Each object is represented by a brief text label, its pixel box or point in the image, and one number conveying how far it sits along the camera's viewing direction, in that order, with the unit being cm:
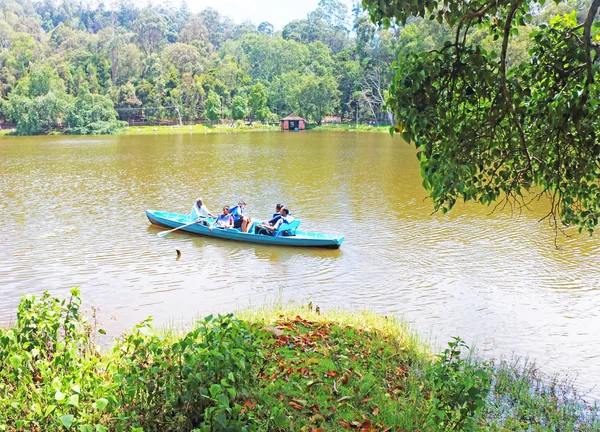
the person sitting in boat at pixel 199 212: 1650
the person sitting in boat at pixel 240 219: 1555
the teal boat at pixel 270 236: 1440
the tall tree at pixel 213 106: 7694
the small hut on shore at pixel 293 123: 7394
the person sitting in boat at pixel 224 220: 1587
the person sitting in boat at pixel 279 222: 1495
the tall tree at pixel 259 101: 7844
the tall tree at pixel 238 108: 7788
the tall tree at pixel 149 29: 11540
